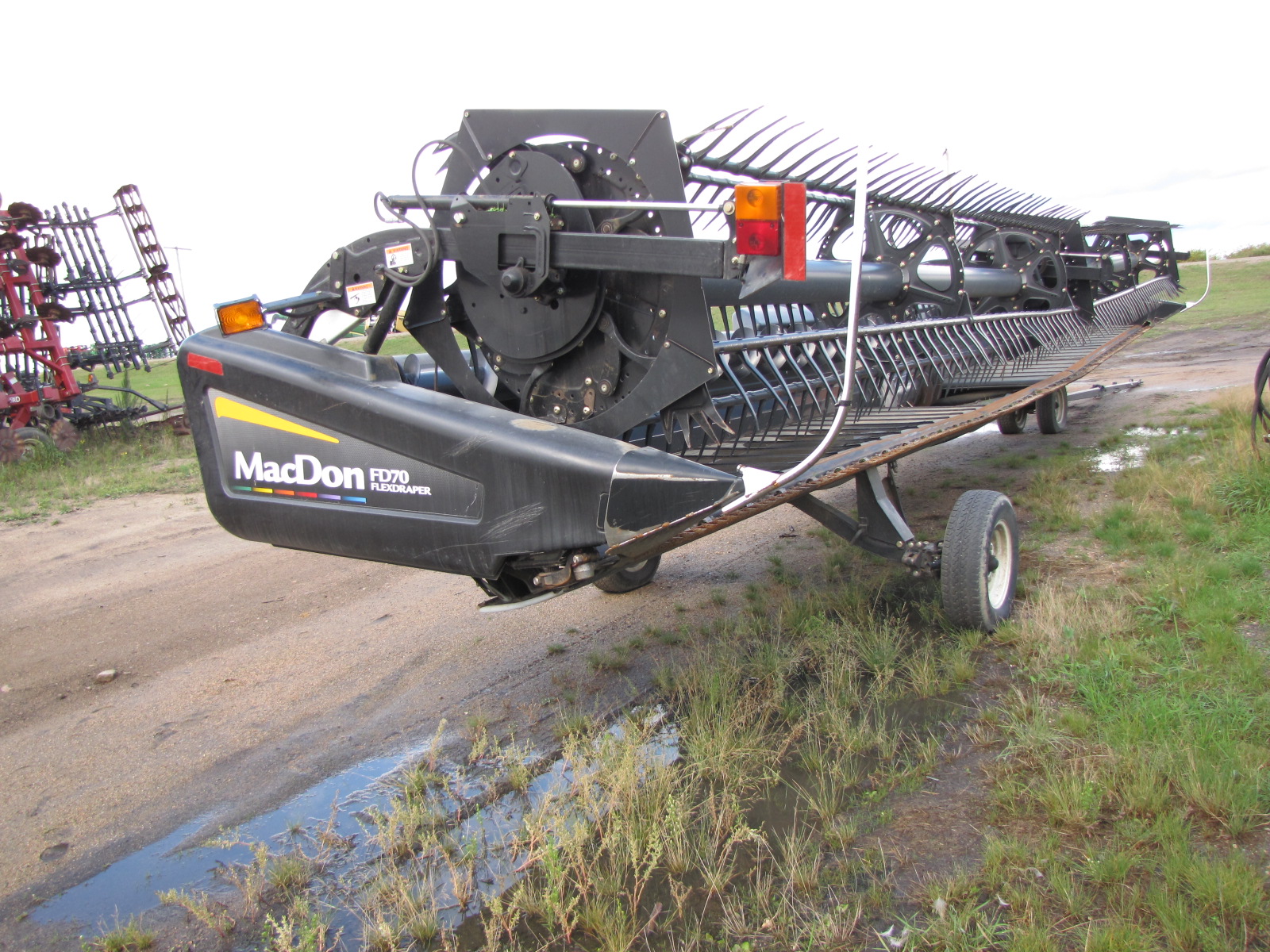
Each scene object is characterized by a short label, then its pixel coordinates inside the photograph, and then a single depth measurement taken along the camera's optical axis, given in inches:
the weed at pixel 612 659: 171.9
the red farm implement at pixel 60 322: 478.3
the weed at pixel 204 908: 103.8
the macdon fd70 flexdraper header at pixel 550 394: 117.7
